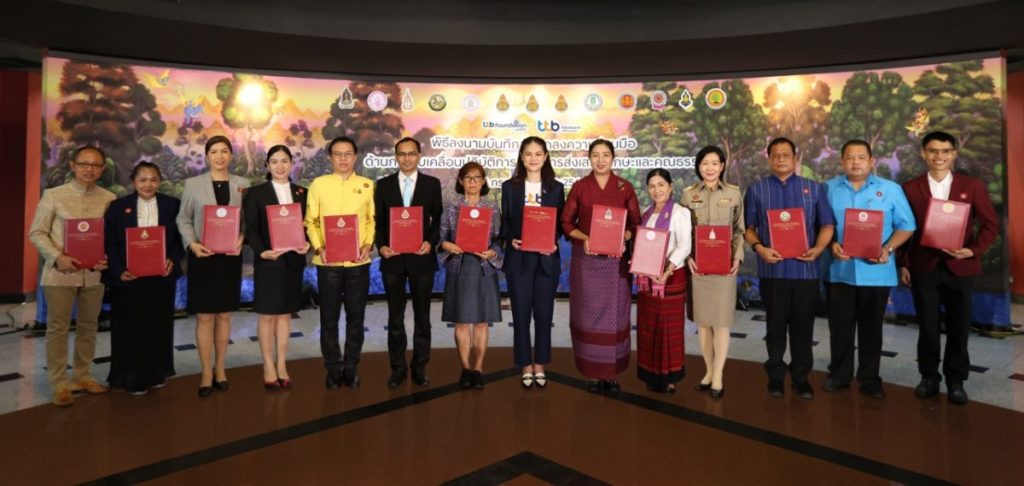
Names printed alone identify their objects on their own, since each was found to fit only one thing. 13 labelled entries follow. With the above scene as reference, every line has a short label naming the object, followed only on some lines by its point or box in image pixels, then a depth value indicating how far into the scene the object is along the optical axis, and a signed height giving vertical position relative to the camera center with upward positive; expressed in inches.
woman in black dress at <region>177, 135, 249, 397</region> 131.4 -3.5
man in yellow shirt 135.3 -3.8
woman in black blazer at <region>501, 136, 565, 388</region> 134.9 -3.3
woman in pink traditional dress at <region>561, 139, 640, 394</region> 130.6 -8.1
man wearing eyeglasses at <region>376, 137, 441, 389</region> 137.6 -2.8
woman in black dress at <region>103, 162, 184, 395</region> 131.9 -11.5
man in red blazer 130.3 -5.3
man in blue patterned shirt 131.3 -4.6
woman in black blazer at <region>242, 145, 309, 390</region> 132.3 -1.7
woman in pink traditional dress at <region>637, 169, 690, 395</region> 128.6 -12.2
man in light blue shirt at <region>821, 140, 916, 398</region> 132.4 -6.6
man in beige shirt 128.3 -4.5
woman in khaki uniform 129.8 +1.4
